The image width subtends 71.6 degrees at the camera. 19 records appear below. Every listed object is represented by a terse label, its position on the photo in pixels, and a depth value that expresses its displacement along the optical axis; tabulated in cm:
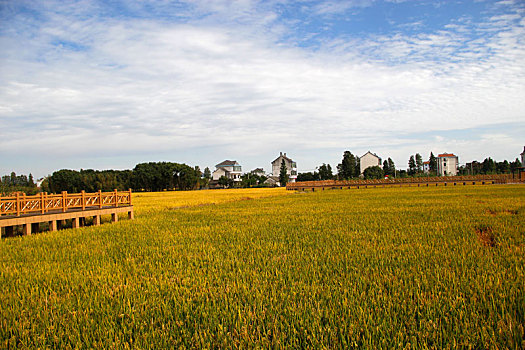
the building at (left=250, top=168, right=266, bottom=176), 16425
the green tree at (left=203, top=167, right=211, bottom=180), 18162
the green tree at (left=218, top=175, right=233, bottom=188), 11512
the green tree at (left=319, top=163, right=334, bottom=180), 11681
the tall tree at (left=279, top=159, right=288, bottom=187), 11114
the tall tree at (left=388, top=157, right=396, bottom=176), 12042
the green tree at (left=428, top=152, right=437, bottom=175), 12166
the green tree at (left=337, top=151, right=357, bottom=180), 10944
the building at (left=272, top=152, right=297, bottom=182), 15600
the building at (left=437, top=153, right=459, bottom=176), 14525
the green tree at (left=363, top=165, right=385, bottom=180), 11453
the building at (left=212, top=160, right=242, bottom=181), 13725
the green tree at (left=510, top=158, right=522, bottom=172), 12682
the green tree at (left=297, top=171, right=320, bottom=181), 11731
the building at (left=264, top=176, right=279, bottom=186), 13398
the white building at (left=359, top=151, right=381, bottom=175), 13012
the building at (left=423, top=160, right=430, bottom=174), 17048
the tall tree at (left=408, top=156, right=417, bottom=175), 12436
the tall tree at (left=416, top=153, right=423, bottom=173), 12375
